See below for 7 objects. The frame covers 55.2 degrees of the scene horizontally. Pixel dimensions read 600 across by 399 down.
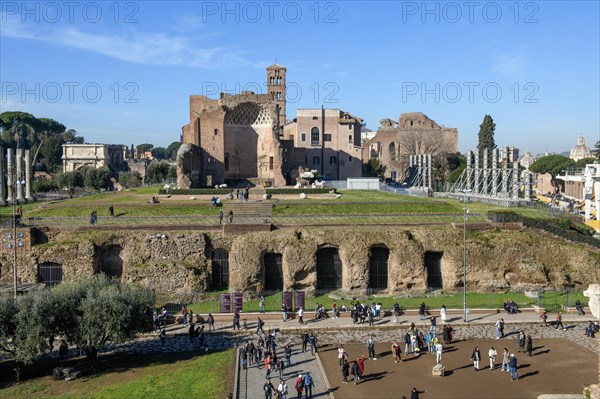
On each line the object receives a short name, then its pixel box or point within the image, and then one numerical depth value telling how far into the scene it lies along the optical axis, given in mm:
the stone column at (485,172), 53500
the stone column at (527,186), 48281
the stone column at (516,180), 48594
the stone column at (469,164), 54797
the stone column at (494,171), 52031
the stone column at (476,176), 54594
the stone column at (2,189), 53241
